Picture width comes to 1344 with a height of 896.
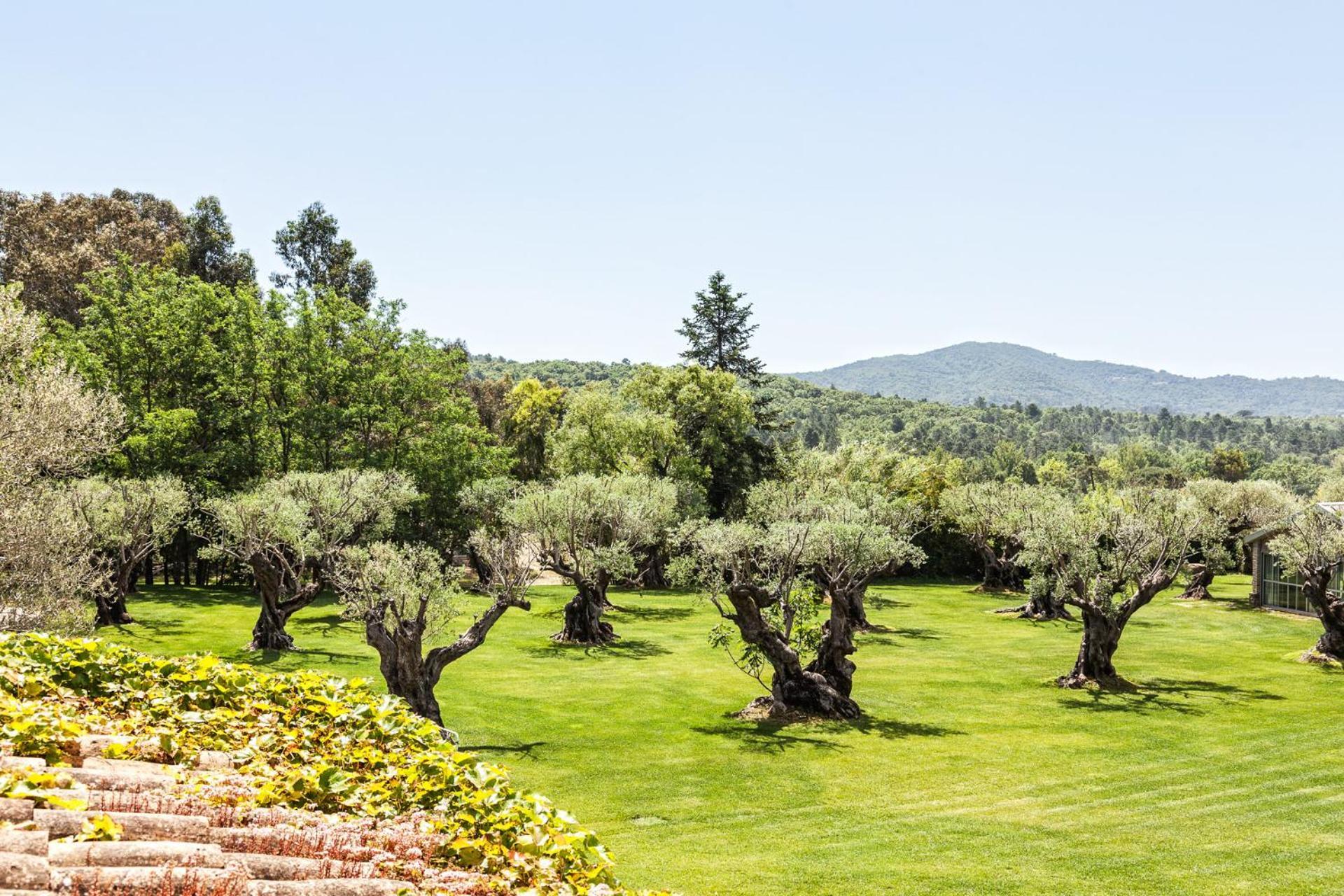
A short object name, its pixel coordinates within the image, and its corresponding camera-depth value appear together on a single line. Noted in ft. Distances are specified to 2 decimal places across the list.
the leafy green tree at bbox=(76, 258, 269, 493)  177.88
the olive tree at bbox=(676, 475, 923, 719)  101.86
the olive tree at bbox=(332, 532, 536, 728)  86.48
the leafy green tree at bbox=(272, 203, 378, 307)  287.07
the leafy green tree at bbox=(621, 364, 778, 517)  236.63
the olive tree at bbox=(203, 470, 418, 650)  124.88
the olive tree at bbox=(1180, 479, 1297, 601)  211.82
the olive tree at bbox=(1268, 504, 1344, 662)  137.28
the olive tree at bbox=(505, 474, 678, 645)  139.64
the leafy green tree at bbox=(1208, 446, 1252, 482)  506.07
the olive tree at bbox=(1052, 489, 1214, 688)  119.24
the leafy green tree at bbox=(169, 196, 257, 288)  269.23
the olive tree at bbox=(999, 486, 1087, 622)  123.03
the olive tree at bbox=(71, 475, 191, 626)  131.42
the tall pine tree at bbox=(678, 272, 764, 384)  276.21
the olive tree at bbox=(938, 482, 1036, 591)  202.39
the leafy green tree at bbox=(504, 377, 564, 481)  304.50
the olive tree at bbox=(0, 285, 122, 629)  69.00
